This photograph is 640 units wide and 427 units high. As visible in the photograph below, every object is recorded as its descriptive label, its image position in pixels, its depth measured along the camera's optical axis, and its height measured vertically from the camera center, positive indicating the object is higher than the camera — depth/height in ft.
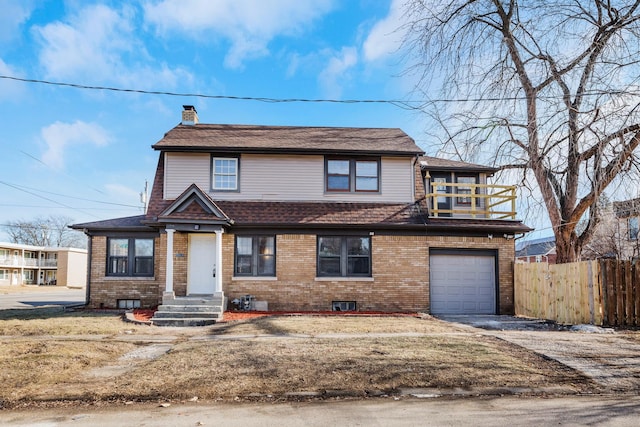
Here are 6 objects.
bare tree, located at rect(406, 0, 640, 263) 36.41 +10.90
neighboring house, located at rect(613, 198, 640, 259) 40.99 +4.63
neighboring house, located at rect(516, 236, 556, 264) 160.86 +1.29
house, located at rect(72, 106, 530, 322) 53.93 +2.20
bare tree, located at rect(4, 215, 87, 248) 259.39 +9.88
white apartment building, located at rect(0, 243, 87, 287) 184.65 -5.19
